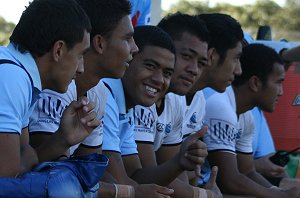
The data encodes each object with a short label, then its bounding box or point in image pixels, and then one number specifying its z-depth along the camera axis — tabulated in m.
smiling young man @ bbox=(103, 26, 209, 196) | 6.53
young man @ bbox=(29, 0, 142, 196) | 6.20
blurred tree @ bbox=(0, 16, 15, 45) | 32.01
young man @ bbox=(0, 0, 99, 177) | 5.16
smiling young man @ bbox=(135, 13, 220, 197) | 7.41
